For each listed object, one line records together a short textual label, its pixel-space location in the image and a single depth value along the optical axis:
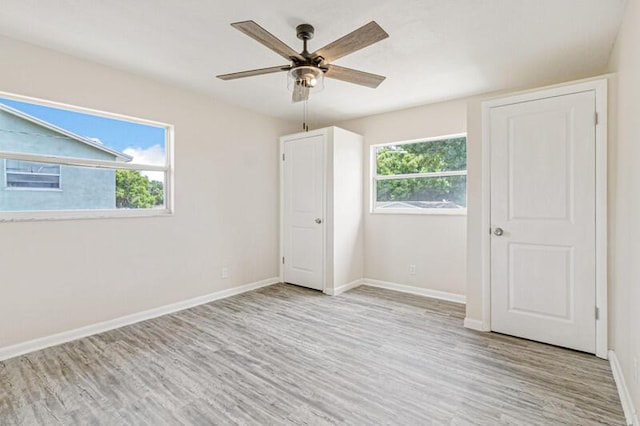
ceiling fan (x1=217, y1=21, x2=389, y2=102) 1.75
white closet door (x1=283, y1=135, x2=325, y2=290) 4.29
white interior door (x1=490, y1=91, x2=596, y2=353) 2.49
